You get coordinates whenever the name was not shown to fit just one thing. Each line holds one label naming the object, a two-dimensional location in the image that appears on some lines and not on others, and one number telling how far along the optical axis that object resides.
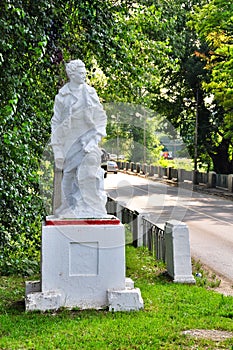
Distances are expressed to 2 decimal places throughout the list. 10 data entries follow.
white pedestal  8.38
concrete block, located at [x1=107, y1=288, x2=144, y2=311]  8.24
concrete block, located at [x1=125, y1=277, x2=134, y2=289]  8.84
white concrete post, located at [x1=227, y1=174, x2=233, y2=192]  39.37
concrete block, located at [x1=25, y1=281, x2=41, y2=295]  8.93
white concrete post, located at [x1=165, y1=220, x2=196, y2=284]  10.68
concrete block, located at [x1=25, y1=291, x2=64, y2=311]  8.19
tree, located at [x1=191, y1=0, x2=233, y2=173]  33.12
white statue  8.72
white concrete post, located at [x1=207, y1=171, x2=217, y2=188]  43.12
